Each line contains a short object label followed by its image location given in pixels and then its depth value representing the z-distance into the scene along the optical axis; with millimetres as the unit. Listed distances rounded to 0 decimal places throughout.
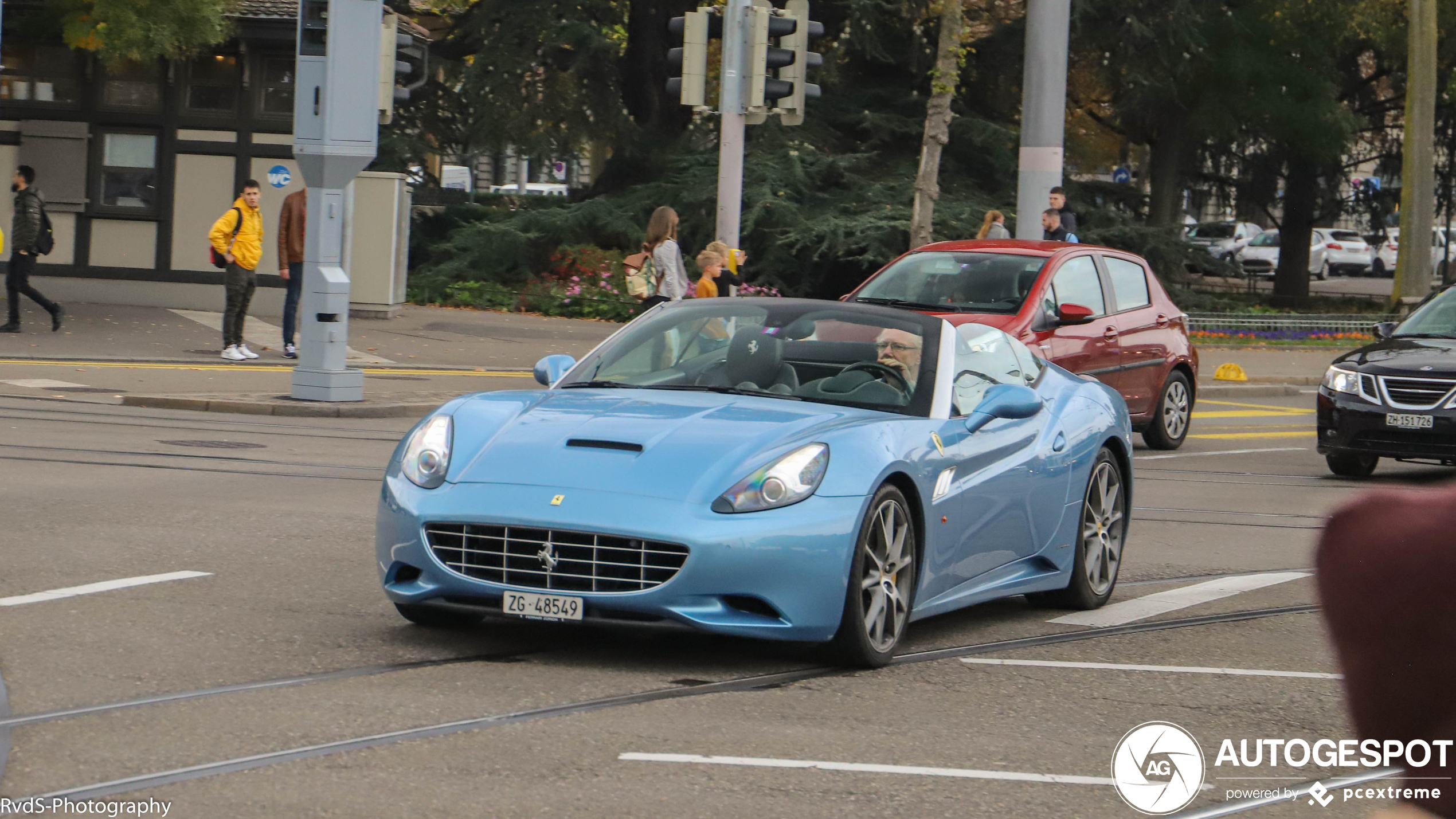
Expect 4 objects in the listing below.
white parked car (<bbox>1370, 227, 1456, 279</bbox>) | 67688
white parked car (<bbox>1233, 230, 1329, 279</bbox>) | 64125
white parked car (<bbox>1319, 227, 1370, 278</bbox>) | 69062
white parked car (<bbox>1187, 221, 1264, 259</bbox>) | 65500
